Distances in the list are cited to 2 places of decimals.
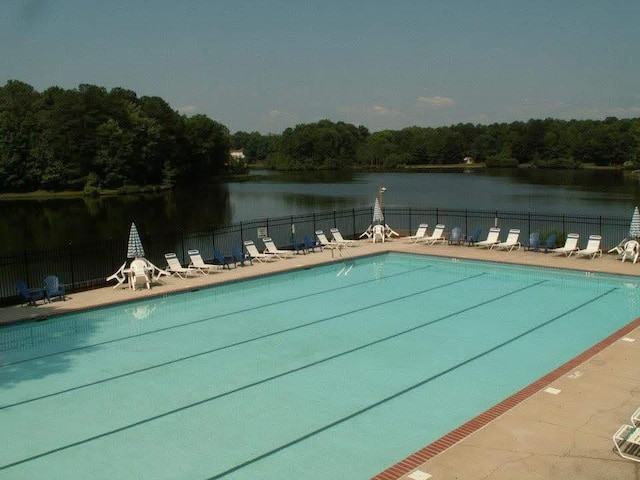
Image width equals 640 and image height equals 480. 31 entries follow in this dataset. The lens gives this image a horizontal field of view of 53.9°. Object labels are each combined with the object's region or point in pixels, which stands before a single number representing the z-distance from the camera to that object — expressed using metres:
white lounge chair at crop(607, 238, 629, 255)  19.38
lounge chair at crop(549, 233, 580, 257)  20.12
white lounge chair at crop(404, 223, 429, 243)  24.23
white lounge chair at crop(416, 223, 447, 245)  23.77
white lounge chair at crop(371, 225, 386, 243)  24.48
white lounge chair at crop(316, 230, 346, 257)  23.47
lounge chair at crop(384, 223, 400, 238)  25.58
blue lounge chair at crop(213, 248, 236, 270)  19.91
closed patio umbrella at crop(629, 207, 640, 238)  18.86
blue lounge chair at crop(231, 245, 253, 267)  20.33
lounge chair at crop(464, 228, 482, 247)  22.67
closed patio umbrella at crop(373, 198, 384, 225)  24.59
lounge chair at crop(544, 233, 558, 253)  20.78
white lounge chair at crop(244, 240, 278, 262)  21.25
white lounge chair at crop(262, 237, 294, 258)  21.80
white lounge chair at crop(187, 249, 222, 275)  19.27
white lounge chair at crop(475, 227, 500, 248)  21.95
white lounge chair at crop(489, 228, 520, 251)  21.56
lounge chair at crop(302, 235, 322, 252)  22.88
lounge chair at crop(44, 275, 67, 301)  15.93
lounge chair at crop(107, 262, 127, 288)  17.61
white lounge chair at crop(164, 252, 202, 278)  18.78
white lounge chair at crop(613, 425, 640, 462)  6.43
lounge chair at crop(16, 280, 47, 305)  15.59
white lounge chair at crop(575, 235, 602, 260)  19.52
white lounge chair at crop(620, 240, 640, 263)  18.67
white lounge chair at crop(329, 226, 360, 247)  23.92
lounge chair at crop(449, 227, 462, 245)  23.25
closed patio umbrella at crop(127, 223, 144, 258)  17.42
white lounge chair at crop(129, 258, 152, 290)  17.19
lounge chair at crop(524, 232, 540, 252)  21.16
